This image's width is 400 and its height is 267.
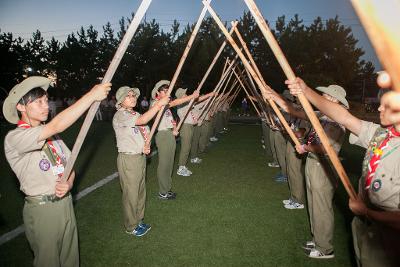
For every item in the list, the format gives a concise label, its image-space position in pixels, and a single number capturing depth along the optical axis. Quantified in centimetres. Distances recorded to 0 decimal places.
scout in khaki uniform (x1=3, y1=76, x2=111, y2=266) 284
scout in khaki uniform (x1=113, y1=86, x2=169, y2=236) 500
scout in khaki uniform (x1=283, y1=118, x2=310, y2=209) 662
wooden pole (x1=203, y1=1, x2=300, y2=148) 440
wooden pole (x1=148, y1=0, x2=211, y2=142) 505
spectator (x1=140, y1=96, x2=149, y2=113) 2882
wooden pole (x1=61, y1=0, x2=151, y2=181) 250
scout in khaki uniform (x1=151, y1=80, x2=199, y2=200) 711
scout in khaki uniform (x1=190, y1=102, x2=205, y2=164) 1120
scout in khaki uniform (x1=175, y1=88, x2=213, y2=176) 945
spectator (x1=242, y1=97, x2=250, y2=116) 3387
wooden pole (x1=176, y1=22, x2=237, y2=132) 648
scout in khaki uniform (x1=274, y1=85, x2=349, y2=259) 443
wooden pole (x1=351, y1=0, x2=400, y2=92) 106
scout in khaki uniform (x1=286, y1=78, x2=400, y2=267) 247
